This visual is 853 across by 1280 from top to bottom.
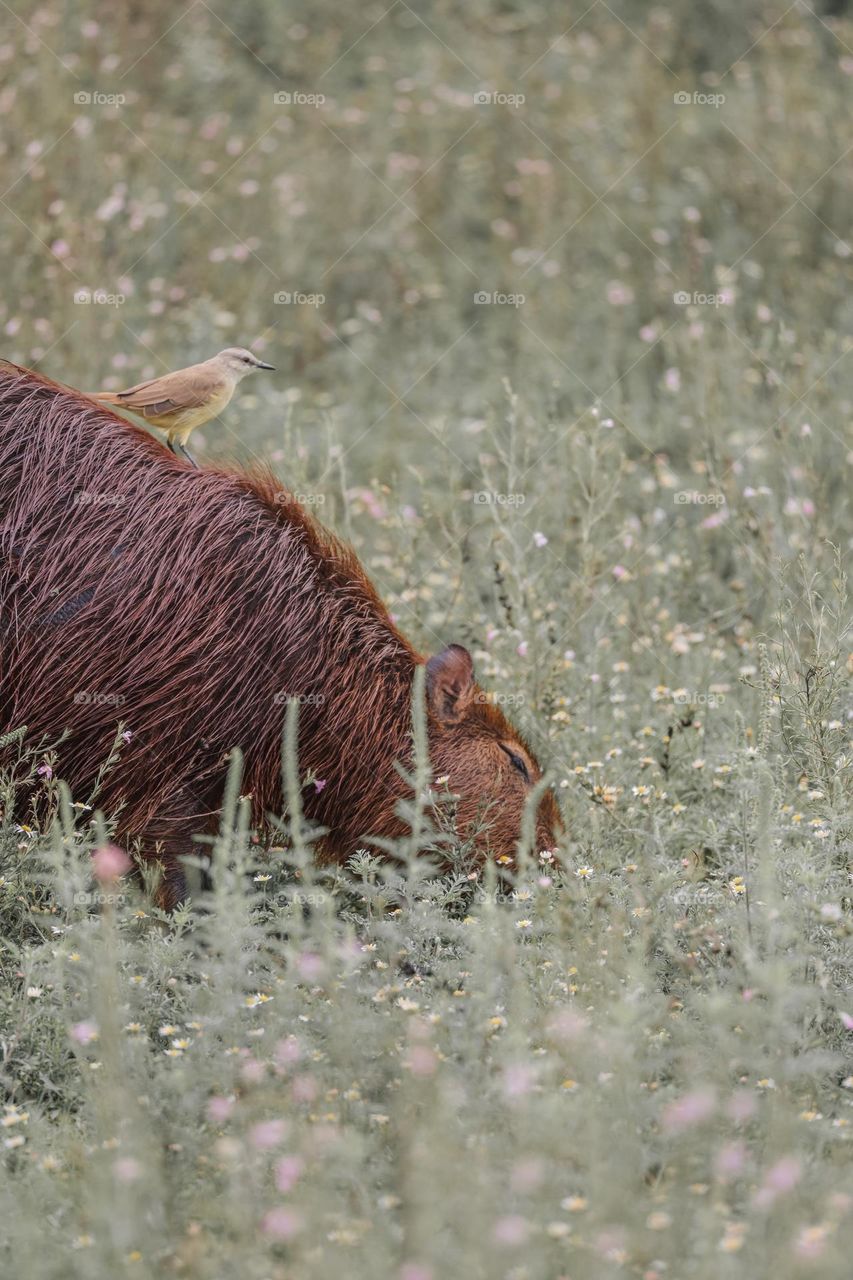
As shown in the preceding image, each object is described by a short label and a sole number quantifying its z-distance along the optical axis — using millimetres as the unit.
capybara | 7797
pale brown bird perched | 8375
